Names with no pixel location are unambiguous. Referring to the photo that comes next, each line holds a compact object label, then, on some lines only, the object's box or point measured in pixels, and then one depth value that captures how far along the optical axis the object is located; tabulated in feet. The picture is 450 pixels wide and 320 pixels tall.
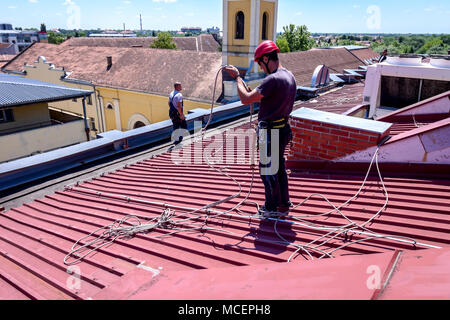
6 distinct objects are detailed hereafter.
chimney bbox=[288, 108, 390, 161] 14.17
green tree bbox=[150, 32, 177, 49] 166.09
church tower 70.33
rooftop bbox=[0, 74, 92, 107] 49.60
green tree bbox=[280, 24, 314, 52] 192.13
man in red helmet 11.00
